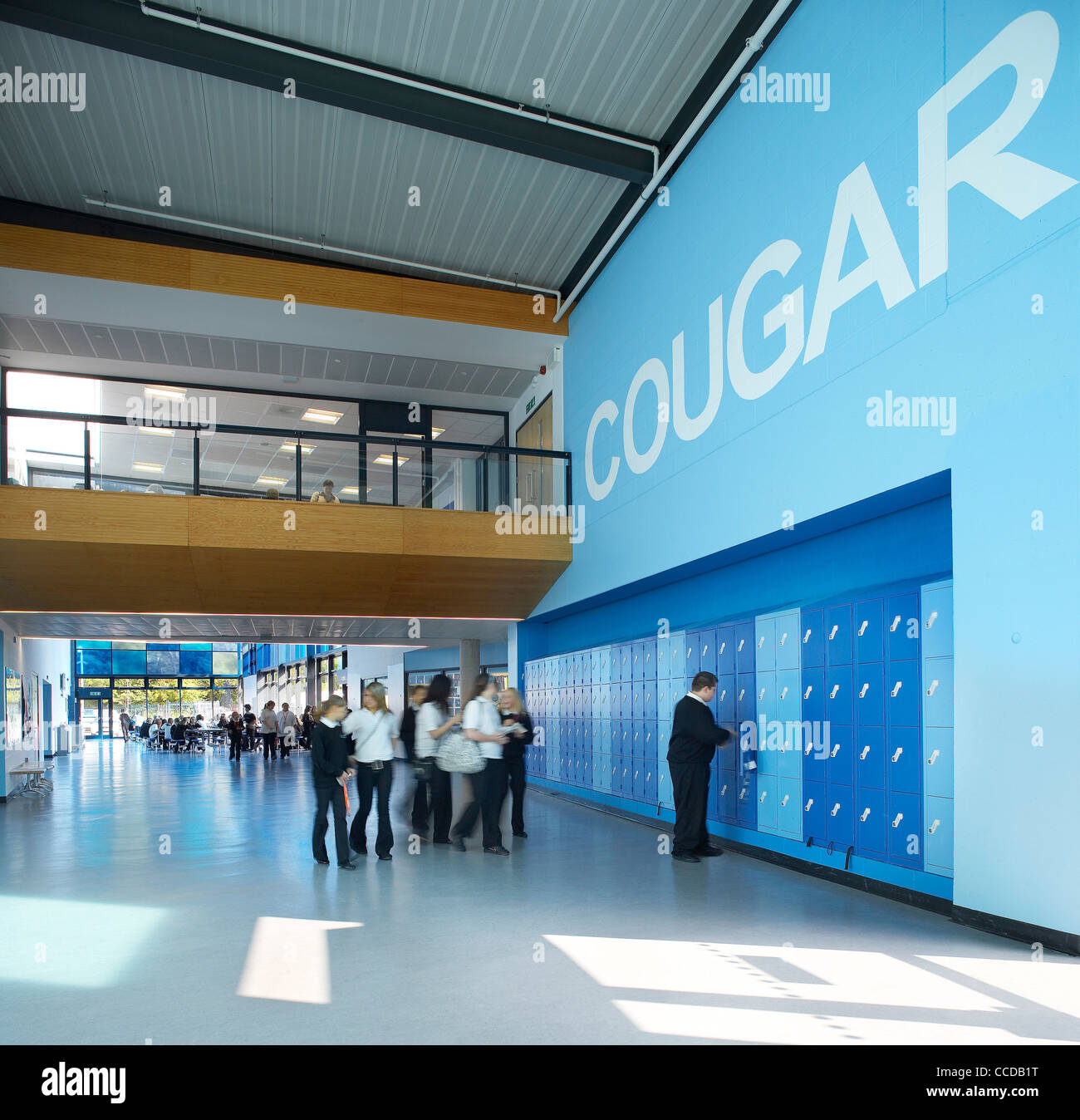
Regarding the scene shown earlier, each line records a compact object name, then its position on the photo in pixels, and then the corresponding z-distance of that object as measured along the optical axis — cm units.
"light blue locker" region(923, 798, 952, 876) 551
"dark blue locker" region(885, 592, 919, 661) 597
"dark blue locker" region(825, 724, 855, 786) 655
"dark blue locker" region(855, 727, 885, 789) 620
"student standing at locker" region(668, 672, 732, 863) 729
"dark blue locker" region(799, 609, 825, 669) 700
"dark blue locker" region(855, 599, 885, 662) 632
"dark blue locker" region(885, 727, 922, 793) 586
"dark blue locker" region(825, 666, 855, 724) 659
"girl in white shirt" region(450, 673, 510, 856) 759
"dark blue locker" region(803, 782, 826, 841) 683
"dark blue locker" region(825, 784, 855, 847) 650
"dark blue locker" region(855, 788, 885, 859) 615
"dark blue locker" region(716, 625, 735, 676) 838
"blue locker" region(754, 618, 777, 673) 770
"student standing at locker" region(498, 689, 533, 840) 813
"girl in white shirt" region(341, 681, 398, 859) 717
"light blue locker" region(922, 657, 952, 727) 557
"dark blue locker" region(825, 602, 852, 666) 667
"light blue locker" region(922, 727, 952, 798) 554
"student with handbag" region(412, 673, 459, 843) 771
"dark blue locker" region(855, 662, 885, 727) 625
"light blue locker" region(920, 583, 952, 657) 561
